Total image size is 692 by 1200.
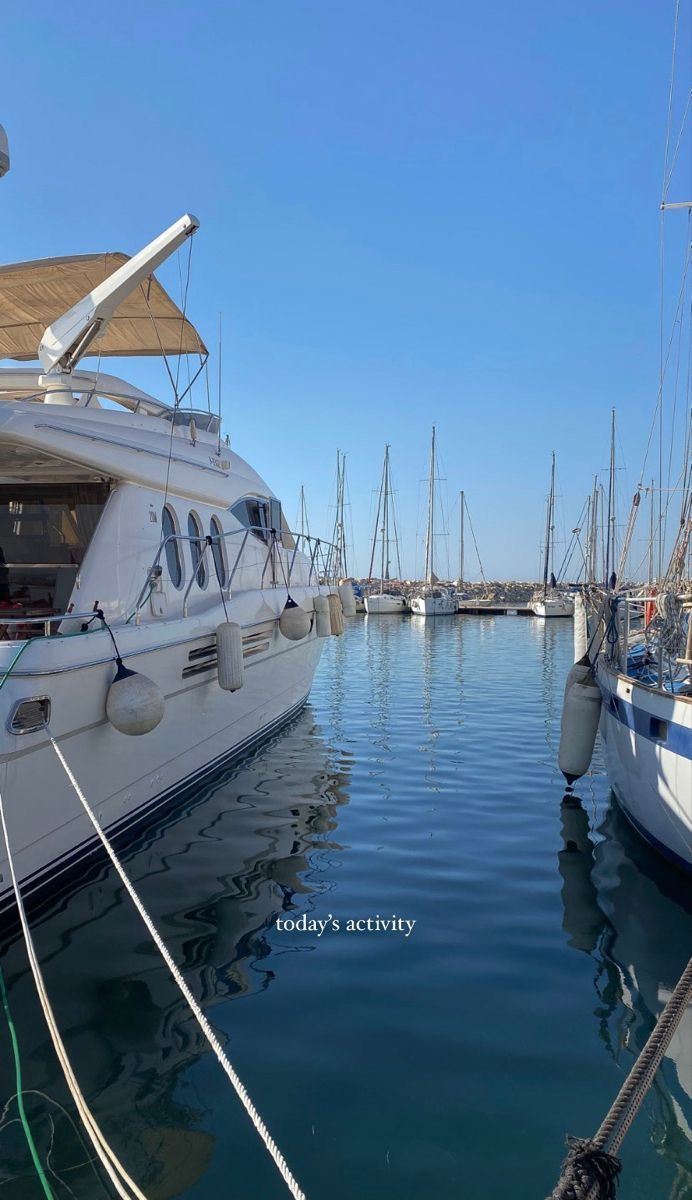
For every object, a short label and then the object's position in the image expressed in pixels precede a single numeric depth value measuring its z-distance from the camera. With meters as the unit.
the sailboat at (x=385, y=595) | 55.00
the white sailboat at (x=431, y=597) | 53.59
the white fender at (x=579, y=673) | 9.36
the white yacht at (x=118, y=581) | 5.71
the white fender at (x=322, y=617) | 13.60
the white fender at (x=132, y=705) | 6.08
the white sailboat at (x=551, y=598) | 52.88
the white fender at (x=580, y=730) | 9.12
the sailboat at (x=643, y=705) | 6.36
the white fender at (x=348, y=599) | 15.35
